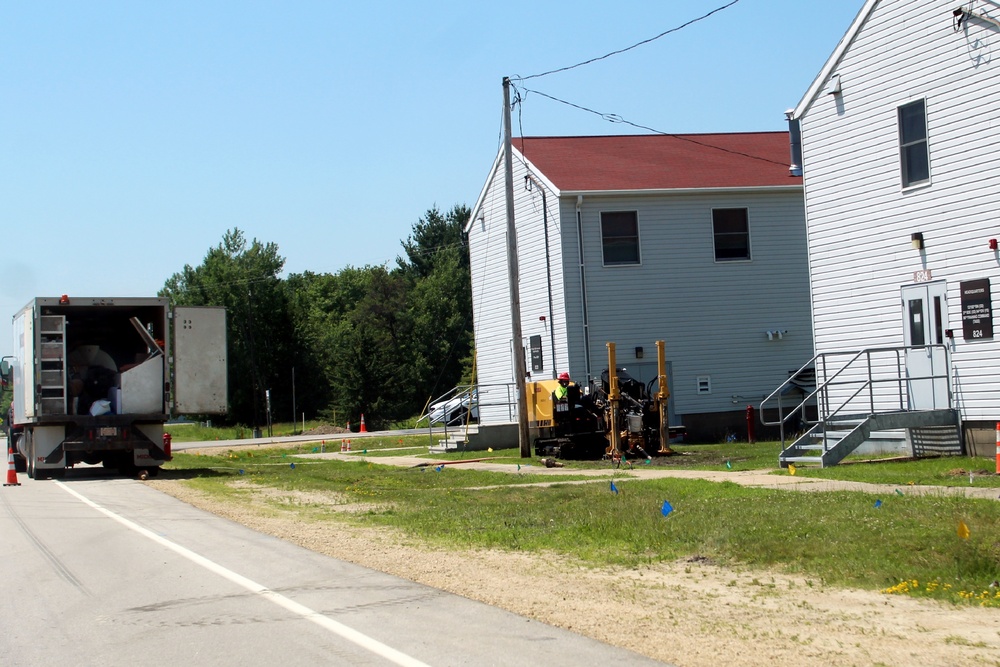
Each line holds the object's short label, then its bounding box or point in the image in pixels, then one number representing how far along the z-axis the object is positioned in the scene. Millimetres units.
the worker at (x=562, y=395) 24797
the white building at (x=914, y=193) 19375
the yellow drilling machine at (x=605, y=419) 23578
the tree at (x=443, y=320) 84500
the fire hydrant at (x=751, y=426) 29266
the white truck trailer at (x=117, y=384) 23469
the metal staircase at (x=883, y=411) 19359
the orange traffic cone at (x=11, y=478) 23297
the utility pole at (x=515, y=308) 25953
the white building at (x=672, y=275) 30422
